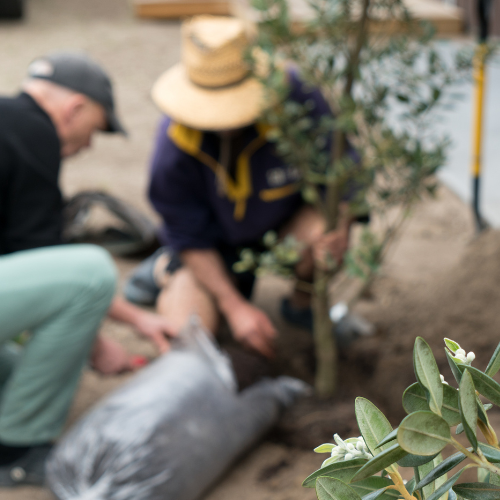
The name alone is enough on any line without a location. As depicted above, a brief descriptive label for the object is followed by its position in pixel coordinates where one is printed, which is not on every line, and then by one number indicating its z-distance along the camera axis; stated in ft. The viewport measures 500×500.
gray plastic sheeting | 10.14
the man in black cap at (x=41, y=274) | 10.42
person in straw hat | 11.14
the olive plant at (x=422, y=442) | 3.52
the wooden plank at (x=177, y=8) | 31.51
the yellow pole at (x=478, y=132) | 12.48
